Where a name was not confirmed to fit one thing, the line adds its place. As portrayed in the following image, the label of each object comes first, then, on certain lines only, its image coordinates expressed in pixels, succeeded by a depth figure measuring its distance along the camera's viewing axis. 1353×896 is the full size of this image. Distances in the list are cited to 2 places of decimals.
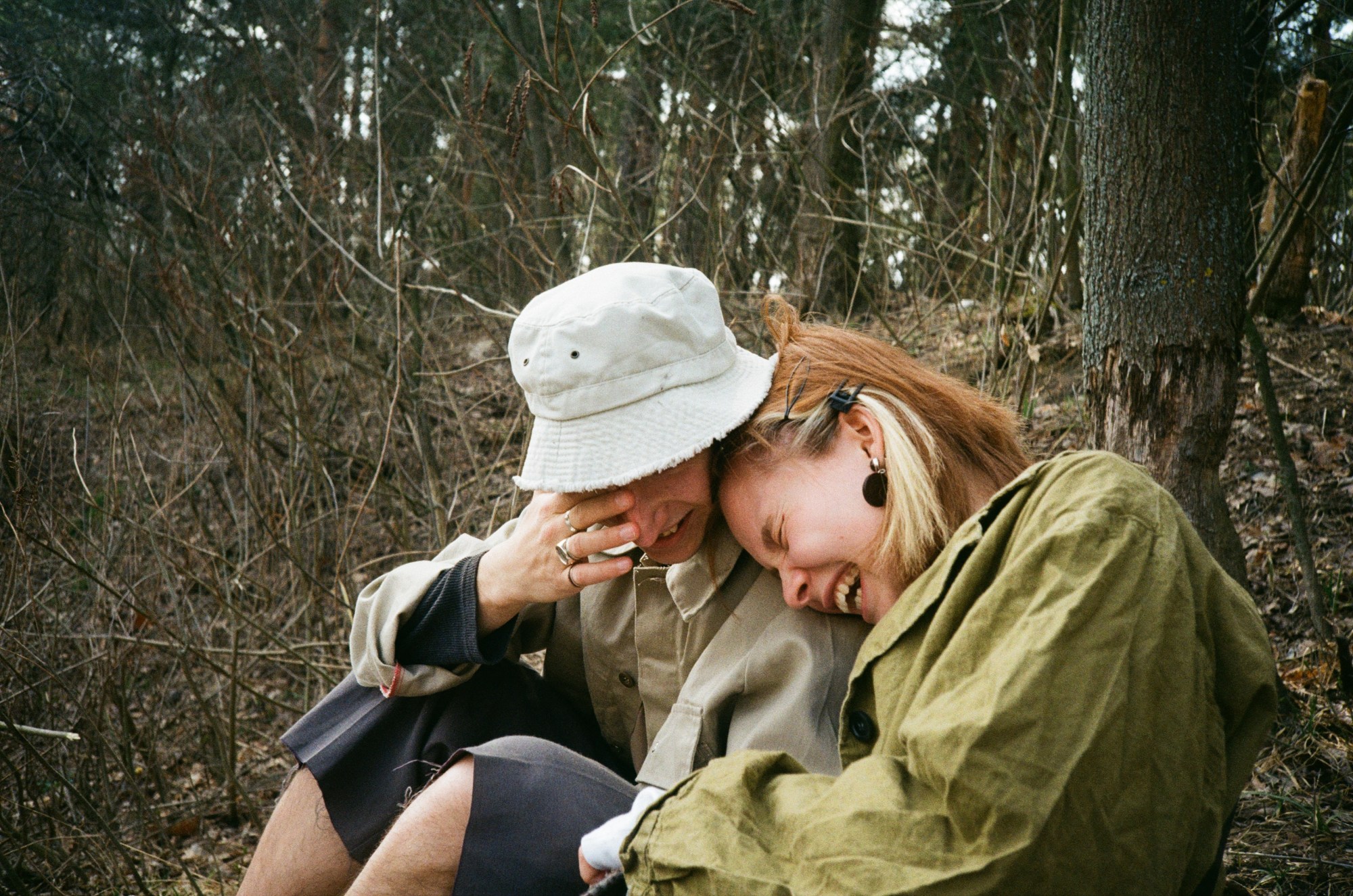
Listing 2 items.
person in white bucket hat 1.66
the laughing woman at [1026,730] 1.18
